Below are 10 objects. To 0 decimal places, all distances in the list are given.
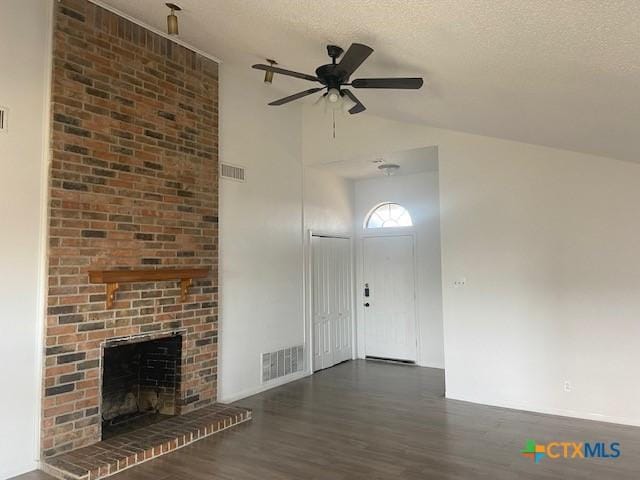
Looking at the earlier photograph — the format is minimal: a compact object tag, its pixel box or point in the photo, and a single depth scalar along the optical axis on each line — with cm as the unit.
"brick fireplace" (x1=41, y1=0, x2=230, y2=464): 337
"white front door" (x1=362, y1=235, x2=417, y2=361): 659
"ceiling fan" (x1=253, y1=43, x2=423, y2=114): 284
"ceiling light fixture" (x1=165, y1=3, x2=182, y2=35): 327
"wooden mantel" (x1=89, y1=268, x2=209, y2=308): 348
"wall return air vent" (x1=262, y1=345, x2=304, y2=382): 527
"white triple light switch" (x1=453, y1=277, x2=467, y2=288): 485
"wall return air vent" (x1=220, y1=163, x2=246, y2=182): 488
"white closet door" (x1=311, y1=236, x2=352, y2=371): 620
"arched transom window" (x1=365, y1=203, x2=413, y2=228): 674
